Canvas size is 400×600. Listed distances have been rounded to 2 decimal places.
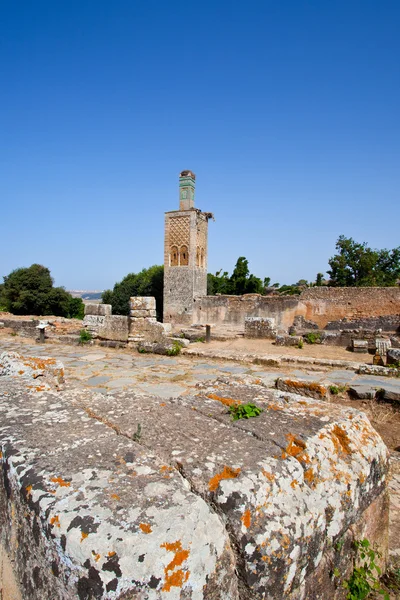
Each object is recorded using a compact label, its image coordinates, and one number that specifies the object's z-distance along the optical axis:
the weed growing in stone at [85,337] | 8.95
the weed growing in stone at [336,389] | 5.07
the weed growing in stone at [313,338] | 11.03
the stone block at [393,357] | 6.85
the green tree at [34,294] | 36.08
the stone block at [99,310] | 9.33
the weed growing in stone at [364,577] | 1.56
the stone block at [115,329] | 8.87
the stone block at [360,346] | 9.60
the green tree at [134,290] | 35.26
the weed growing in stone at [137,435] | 1.71
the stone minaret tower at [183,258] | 26.66
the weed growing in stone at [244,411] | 1.98
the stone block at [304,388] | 3.43
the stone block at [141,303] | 8.86
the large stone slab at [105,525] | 1.02
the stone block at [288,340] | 10.19
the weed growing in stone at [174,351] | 7.43
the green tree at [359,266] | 35.25
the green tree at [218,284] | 38.12
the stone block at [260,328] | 11.79
